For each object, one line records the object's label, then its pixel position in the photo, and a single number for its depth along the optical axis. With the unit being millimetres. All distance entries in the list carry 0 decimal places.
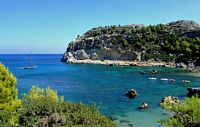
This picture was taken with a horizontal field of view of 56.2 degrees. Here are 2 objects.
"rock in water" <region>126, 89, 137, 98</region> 38292
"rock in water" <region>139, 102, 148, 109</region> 31181
